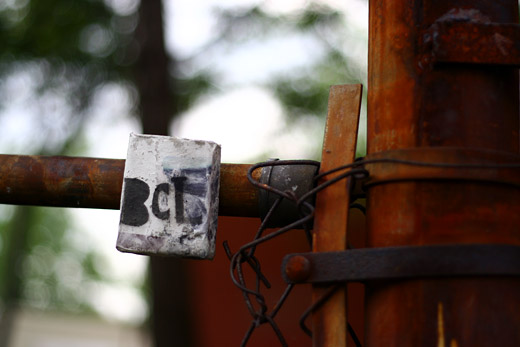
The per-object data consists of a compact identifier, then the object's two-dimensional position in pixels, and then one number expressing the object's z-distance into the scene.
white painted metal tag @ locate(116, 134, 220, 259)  0.87
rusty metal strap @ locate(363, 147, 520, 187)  0.81
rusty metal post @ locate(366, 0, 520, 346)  0.80
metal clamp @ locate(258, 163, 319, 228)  0.87
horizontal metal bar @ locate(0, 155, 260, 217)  0.90
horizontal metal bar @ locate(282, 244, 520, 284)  0.80
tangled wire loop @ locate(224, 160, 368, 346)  0.85
